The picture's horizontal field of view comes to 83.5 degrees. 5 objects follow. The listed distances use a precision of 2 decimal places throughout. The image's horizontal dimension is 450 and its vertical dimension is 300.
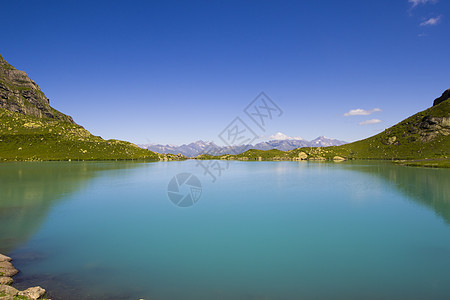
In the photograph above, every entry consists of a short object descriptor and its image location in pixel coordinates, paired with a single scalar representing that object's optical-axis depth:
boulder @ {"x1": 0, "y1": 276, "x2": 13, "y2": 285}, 12.05
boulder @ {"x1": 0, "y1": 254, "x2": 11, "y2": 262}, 14.57
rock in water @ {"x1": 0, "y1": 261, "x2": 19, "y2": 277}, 13.06
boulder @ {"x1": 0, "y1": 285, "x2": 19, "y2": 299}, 10.32
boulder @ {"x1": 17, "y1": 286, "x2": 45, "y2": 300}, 10.59
